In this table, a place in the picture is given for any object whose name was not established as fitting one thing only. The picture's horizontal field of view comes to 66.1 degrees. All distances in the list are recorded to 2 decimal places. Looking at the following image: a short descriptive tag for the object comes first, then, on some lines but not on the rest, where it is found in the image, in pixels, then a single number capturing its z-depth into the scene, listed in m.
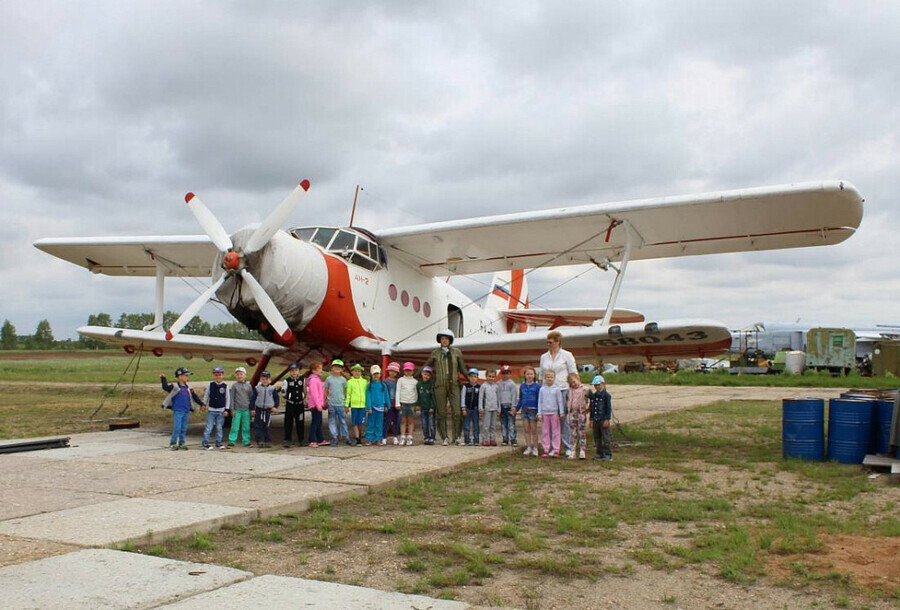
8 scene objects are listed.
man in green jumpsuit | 11.23
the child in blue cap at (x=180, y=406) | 10.52
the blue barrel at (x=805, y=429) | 9.55
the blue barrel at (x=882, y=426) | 8.96
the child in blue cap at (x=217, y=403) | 10.66
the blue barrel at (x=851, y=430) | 9.14
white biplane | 11.04
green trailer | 42.00
